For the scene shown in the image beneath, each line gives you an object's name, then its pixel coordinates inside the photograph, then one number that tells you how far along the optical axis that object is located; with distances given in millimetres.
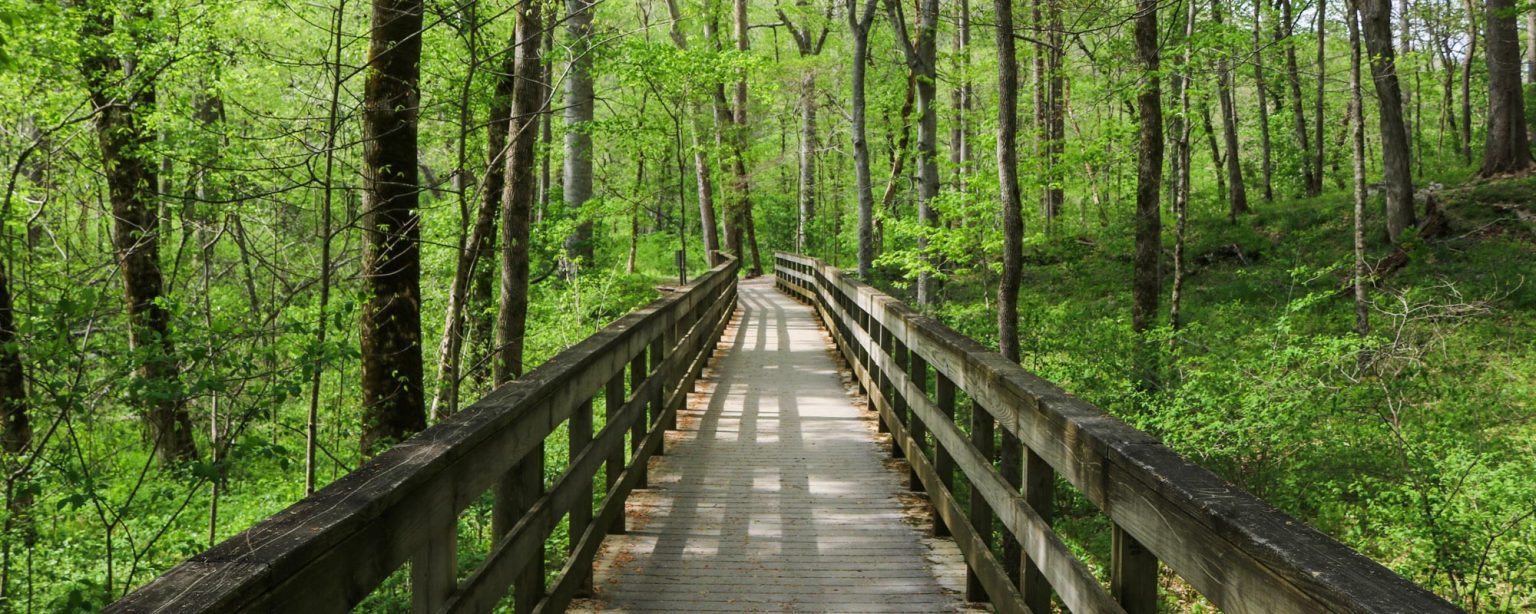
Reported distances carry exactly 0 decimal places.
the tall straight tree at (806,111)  28484
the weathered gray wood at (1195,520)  1644
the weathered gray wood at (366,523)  1631
